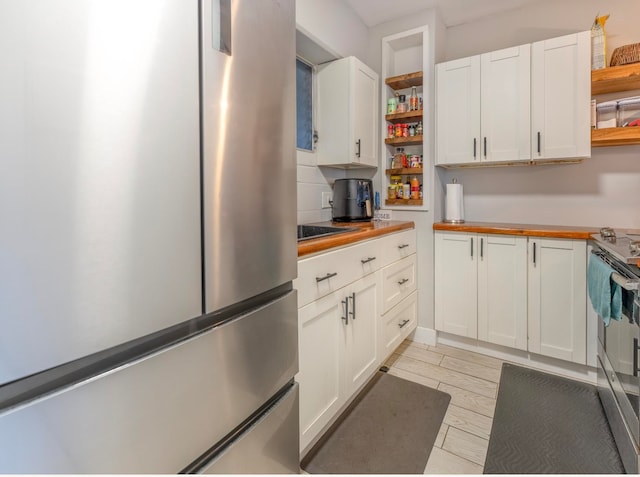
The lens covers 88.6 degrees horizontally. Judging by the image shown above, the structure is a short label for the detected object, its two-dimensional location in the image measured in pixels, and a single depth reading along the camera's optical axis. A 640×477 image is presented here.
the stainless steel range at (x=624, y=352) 1.23
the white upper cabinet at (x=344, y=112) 2.24
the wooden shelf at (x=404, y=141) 2.50
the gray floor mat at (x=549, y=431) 1.36
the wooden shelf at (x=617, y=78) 1.87
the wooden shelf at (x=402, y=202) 2.48
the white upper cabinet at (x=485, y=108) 2.15
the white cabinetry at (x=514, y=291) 2.00
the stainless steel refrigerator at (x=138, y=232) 0.47
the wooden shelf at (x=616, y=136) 1.90
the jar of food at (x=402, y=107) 2.55
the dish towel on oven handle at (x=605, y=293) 1.40
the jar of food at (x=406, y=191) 2.55
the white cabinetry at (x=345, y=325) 1.29
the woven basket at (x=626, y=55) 1.90
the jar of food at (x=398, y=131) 2.57
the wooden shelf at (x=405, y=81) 2.47
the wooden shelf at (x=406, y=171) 2.49
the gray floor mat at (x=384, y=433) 1.37
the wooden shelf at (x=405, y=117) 2.48
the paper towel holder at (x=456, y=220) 2.47
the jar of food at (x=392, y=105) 2.56
